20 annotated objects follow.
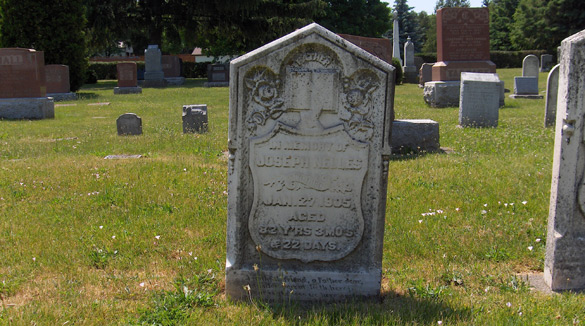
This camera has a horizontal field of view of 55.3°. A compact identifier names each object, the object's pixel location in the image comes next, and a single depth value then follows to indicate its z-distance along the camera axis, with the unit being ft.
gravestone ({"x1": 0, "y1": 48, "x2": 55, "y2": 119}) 49.88
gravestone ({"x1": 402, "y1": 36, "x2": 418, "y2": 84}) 109.70
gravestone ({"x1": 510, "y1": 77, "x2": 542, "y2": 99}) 64.59
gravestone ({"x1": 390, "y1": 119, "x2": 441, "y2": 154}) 28.02
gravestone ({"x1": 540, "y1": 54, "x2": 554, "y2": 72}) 131.01
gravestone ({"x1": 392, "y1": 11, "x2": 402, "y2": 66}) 114.11
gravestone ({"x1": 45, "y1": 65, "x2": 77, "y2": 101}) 71.15
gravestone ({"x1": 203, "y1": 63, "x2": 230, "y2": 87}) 100.39
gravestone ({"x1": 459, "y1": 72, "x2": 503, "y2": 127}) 38.32
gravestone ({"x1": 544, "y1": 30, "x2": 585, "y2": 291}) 12.00
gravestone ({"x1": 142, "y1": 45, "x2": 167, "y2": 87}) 99.19
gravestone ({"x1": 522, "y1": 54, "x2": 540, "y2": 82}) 73.00
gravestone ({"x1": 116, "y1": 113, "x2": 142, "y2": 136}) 36.32
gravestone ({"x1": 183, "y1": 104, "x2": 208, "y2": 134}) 37.14
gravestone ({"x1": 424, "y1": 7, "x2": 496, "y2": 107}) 54.03
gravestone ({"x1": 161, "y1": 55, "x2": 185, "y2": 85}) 109.60
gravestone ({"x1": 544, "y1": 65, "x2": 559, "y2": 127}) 35.48
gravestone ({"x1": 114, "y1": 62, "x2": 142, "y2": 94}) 84.17
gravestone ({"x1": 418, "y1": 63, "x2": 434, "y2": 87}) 90.70
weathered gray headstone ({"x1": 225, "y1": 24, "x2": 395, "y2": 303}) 11.50
